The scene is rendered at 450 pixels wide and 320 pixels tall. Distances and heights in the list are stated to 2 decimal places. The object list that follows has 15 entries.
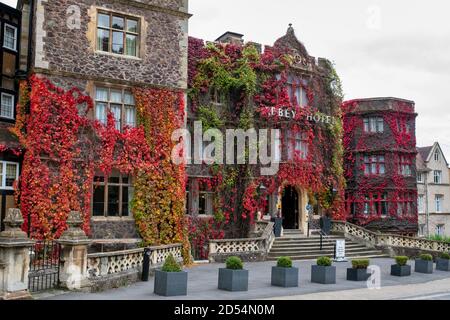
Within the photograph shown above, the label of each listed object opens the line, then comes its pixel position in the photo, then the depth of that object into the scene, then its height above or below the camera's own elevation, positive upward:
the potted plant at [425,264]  20.31 -2.69
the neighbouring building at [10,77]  19.52 +5.07
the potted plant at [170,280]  13.18 -2.22
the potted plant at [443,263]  21.64 -2.78
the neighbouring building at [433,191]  41.22 +0.65
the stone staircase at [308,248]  23.61 -2.51
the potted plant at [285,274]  15.22 -2.36
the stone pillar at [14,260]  11.41 -1.49
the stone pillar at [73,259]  13.27 -1.68
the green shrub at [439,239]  29.42 -2.46
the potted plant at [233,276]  14.16 -2.26
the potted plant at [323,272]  16.20 -2.42
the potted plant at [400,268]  18.77 -2.62
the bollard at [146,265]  15.89 -2.17
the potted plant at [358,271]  17.09 -2.50
